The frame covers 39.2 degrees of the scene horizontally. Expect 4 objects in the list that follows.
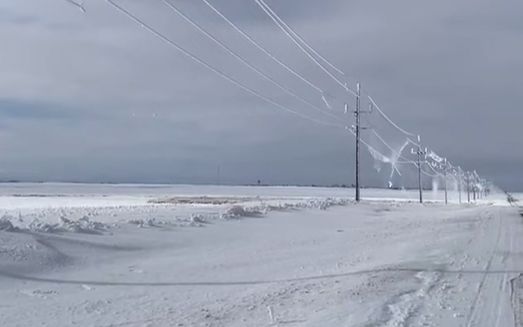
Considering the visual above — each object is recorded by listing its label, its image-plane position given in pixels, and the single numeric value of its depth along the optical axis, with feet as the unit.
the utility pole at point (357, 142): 192.03
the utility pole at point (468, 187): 487.33
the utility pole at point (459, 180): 502.30
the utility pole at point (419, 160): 307.17
